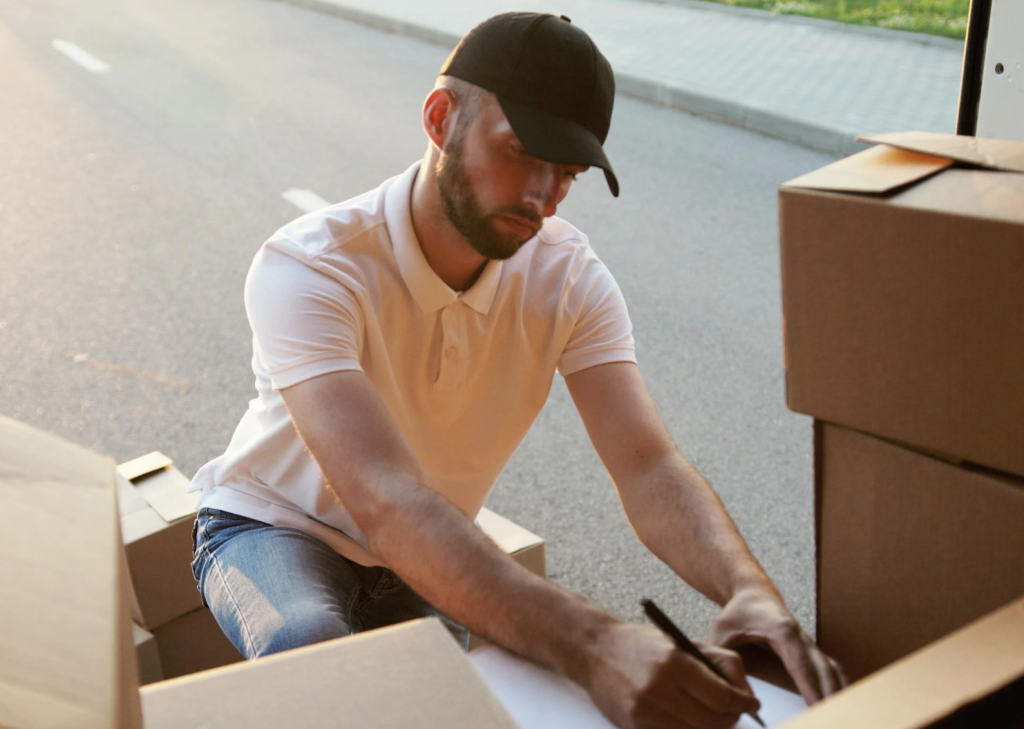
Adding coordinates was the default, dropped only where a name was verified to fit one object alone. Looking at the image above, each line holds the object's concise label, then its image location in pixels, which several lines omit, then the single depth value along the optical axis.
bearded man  1.61
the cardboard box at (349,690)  0.90
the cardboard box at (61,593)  0.68
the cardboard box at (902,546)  1.19
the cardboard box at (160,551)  2.19
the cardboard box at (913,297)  1.09
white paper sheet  1.17
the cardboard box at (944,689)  0.84
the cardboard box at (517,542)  2.38
